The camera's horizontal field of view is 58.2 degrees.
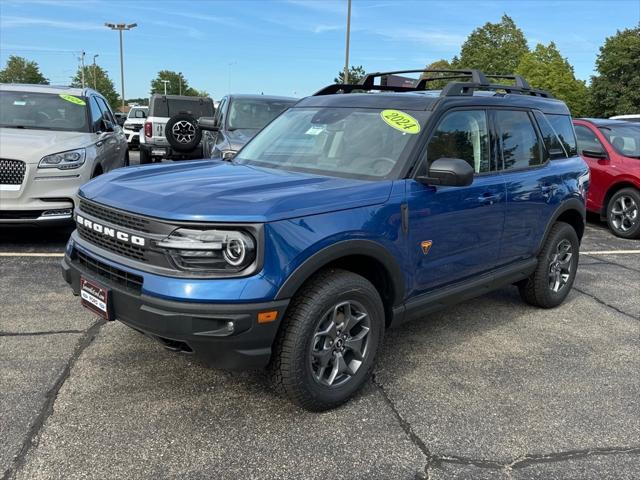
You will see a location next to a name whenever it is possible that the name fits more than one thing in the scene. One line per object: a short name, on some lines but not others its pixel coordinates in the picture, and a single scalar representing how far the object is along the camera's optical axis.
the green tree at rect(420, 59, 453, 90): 73.31
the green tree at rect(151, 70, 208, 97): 116.50
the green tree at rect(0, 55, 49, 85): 79.50
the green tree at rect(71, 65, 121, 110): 82.45
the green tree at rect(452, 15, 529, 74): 58.44
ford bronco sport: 2.75
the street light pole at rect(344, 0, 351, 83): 29.03
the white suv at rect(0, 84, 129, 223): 6.03
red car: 8.60
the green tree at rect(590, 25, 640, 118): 39.50
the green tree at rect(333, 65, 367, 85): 32.28
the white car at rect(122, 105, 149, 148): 21.06
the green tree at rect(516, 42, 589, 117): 47.82
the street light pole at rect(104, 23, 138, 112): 58.44
